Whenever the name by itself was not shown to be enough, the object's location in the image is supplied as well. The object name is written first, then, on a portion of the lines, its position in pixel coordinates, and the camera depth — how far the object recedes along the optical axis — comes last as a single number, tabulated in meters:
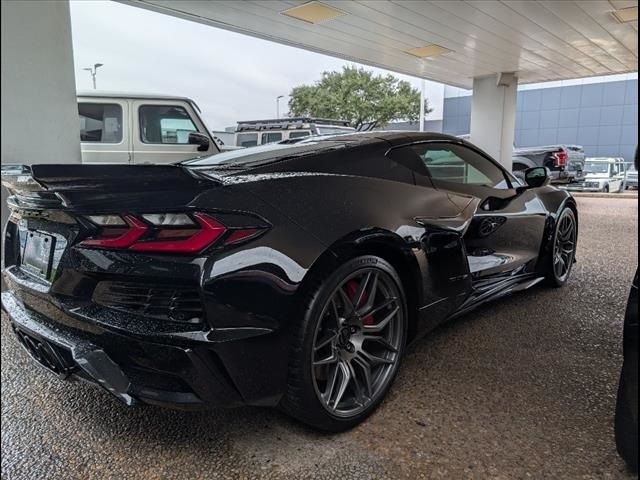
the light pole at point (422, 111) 21.07
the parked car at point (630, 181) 19.36
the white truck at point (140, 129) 6.10
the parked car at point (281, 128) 10.09
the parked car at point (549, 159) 11.86
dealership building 28.50
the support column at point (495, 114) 10.45
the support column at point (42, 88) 2.81
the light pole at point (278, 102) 29.45
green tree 27.83
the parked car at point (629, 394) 1.56
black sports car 1.55
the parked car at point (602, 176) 17.41
